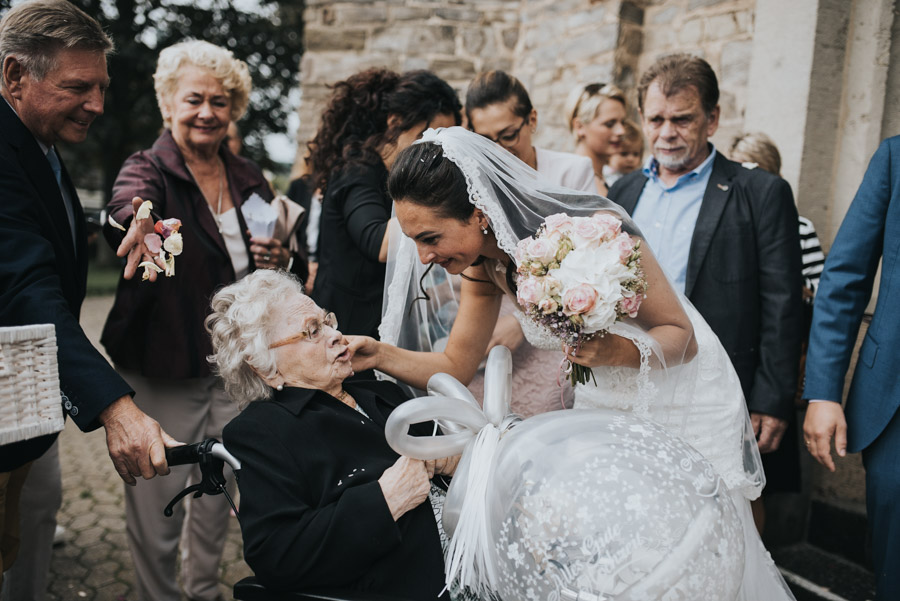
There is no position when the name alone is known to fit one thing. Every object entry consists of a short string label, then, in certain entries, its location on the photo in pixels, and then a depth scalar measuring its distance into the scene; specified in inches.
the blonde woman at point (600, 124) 179.9
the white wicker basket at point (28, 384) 68.9
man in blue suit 98.9
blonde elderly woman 125.3
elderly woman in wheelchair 80.6
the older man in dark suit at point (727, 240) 118.7
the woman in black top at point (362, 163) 125.1
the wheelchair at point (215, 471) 82.0
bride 92.0
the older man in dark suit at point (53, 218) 83.7
